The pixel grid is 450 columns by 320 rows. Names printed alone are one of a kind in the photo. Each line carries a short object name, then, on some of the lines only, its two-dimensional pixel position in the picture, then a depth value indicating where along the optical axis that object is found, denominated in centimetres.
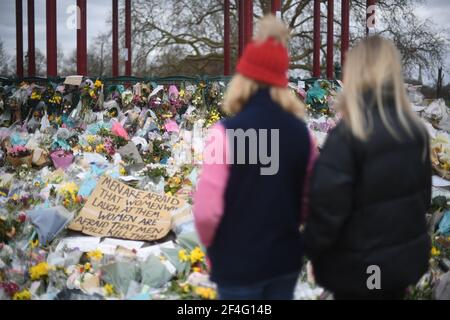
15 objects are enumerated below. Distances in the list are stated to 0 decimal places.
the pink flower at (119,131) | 1471
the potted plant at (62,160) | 1286
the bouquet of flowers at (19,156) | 1312
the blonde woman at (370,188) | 446
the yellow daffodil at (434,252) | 851
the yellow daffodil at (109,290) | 750
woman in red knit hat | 446
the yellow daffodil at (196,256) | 806
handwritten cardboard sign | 947
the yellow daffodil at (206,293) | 692
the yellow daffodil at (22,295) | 736
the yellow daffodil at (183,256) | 805
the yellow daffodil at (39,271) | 784
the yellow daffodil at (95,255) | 819
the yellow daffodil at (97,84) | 1670
